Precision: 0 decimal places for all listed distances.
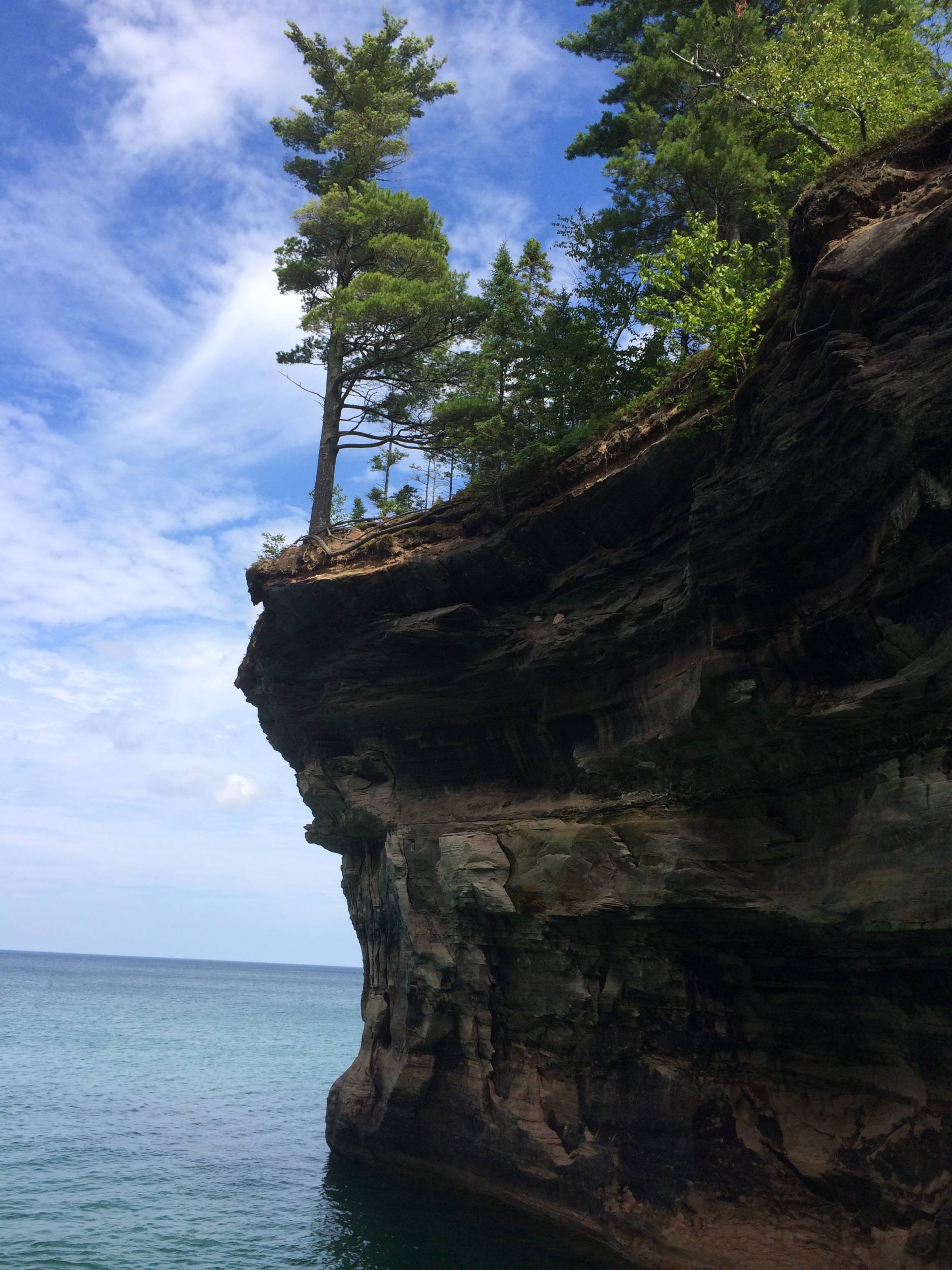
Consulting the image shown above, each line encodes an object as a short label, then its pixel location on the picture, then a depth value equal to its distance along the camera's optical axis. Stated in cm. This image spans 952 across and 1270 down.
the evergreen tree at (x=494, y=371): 2027
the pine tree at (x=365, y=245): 2325
